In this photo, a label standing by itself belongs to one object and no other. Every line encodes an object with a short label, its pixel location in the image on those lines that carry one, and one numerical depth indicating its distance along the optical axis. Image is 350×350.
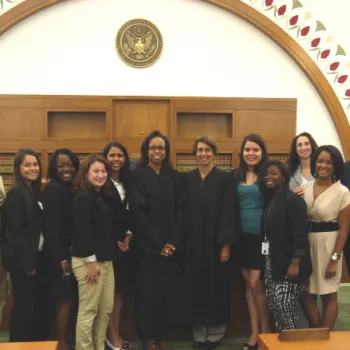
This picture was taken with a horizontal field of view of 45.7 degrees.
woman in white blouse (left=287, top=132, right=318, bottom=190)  3.12
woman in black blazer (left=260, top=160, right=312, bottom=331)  2.43
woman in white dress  2.54
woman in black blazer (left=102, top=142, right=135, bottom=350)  2.67
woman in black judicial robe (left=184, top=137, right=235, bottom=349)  2.75
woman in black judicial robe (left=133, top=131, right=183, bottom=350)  2.70
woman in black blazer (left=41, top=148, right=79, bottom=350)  2.41
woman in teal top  2.70
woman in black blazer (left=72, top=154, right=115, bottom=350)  2.30
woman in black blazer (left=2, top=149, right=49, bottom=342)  2.36
